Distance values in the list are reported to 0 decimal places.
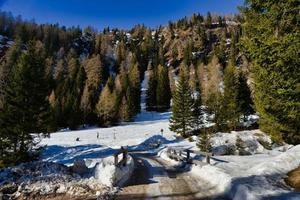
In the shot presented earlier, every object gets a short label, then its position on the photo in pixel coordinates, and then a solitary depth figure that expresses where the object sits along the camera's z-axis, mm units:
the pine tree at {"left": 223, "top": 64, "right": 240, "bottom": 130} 34407
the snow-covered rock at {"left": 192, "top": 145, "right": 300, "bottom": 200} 7376
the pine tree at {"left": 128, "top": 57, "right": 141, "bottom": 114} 59524
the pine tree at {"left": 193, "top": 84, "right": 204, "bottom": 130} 37839
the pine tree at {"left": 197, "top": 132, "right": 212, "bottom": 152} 22247
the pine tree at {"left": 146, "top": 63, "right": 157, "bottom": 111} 64447
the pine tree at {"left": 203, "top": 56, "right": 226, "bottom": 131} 34833
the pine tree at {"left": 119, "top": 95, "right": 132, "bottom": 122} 53823
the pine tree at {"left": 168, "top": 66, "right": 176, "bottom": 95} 73468
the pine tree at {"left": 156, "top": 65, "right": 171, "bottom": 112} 64188
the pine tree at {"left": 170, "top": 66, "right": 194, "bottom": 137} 36203
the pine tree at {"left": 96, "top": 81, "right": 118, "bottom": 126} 52972
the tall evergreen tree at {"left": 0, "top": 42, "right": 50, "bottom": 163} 17944
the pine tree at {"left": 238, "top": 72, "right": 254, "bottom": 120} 37609
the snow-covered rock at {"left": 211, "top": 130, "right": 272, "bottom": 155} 23991
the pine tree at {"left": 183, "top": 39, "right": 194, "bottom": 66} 96985
